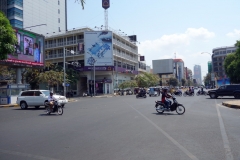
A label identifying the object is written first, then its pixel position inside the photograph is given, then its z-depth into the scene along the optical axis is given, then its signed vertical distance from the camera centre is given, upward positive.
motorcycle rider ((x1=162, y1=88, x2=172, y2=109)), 15.30 -0.73
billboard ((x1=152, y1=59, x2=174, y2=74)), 120.44 +10.75
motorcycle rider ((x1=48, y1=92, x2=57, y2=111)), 16.49 -0.87
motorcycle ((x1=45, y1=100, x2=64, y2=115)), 16.48 -1.36
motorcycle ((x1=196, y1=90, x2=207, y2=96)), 42.81 -1.28
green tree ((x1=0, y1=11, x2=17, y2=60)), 15.04 +3.47
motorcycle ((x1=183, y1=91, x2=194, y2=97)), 40.28 -1.32
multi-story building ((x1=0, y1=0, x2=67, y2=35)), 60.53 +21.86
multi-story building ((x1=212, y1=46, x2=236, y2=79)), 120.44 +14.68
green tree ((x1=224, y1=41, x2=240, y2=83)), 49.62 +4.36
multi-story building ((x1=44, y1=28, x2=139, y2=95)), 62.96 +8.19
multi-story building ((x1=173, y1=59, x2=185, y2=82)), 160.02 +13.39
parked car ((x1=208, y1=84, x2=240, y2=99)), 30.08 -0.74
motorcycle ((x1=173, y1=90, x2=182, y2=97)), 42.27 -1.16
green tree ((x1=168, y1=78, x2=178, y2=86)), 125.44 +2.96
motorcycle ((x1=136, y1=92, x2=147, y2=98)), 39.83 -1.20
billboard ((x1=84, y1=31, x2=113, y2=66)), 61.66 +10.57
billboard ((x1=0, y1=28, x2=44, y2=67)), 31.14 +5.57
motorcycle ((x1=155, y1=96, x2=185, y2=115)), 15.02 -1.36
